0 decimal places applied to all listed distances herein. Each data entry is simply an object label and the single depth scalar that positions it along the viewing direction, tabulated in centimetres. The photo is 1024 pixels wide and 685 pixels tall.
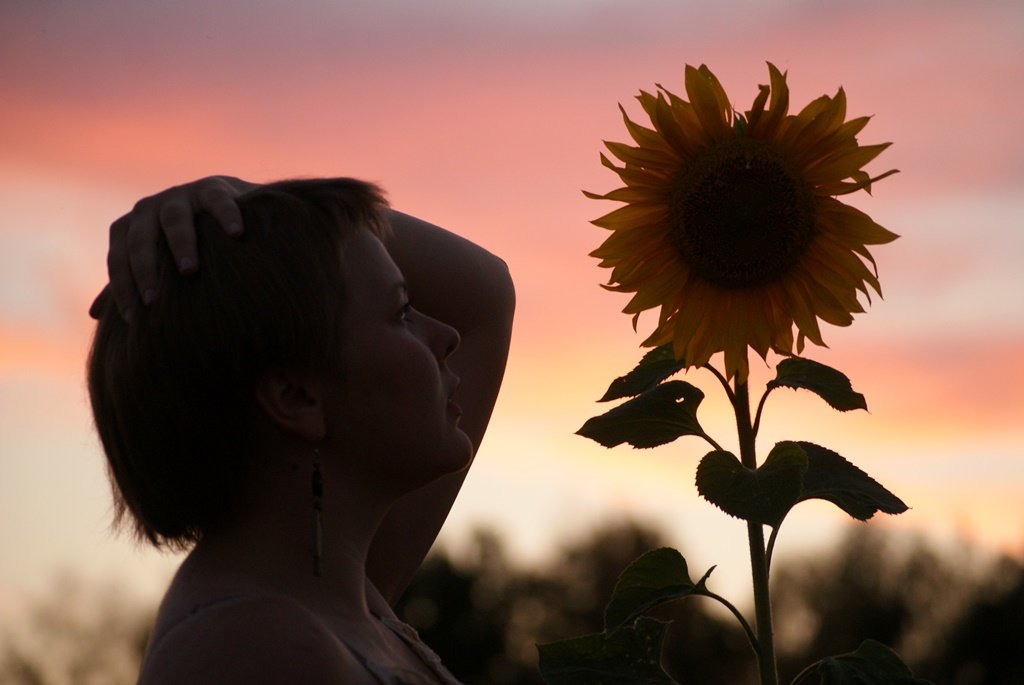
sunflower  375
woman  296
